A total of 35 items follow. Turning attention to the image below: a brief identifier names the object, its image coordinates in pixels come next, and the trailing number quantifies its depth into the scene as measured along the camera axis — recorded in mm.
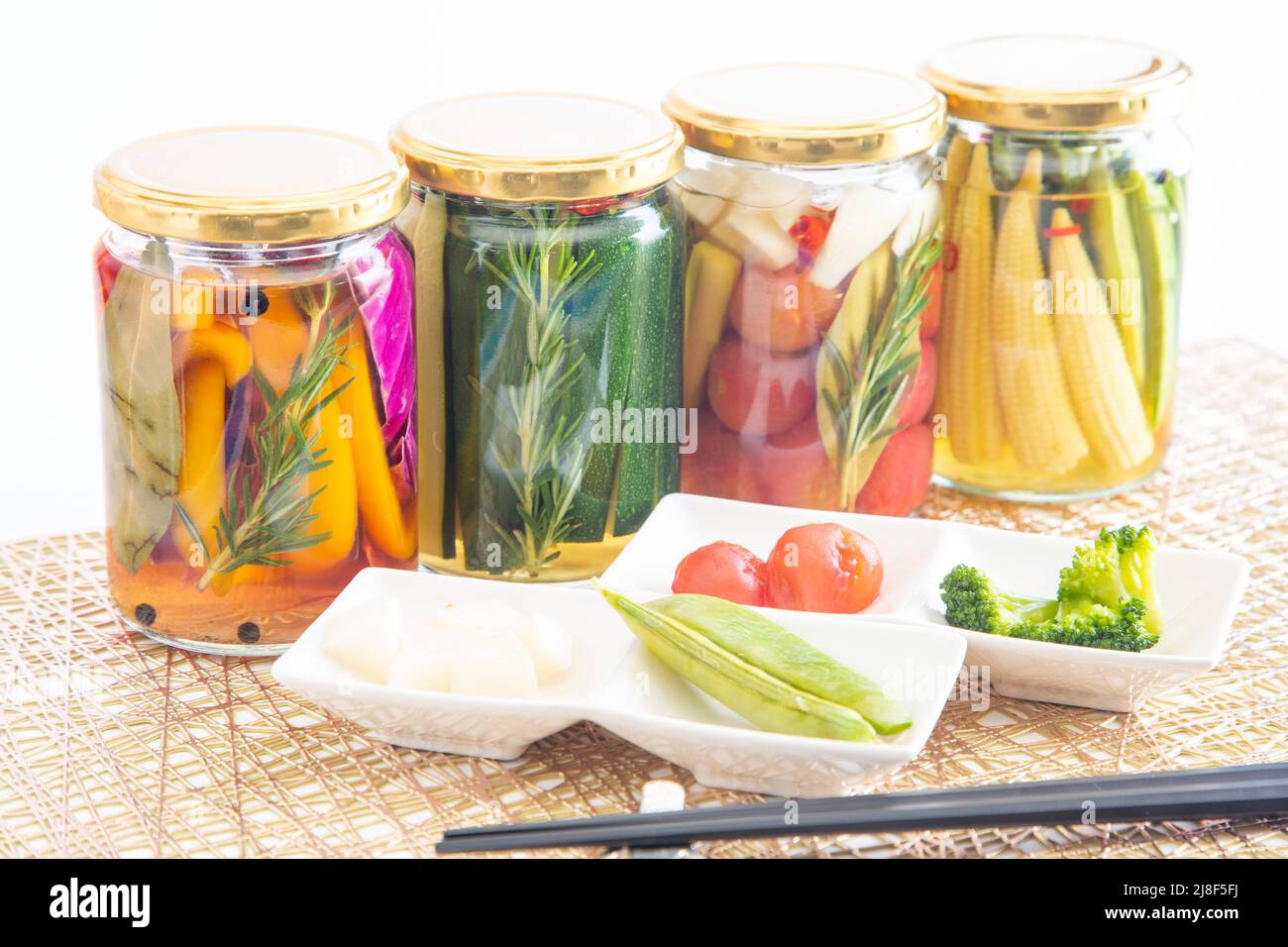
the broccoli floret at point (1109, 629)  738
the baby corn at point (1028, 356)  842
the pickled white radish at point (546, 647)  735
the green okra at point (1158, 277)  846
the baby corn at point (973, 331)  848
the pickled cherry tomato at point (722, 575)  765
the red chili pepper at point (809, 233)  803
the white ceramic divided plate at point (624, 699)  702
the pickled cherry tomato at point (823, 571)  767
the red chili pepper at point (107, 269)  751
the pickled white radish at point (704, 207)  808
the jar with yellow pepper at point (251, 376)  738
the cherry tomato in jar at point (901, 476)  840
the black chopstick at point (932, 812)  688
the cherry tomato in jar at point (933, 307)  841
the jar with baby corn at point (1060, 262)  837
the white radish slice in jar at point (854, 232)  804
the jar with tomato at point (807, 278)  801
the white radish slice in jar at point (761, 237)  803
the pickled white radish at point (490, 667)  721
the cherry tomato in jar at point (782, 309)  806
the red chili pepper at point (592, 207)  771
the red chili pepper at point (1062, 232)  841
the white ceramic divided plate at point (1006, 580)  740
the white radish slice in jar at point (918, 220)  815
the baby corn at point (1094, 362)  844
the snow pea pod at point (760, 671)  704
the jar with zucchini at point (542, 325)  769
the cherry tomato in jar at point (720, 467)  829
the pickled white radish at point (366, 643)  729
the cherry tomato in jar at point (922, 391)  839
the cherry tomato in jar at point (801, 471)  824
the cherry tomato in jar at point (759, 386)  815
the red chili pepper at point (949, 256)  854
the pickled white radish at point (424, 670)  720
